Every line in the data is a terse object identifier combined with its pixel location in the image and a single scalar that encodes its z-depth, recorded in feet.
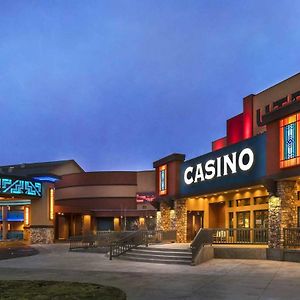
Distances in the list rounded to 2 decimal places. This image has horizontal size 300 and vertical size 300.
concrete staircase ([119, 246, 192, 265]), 80.74
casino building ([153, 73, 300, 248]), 78.12
